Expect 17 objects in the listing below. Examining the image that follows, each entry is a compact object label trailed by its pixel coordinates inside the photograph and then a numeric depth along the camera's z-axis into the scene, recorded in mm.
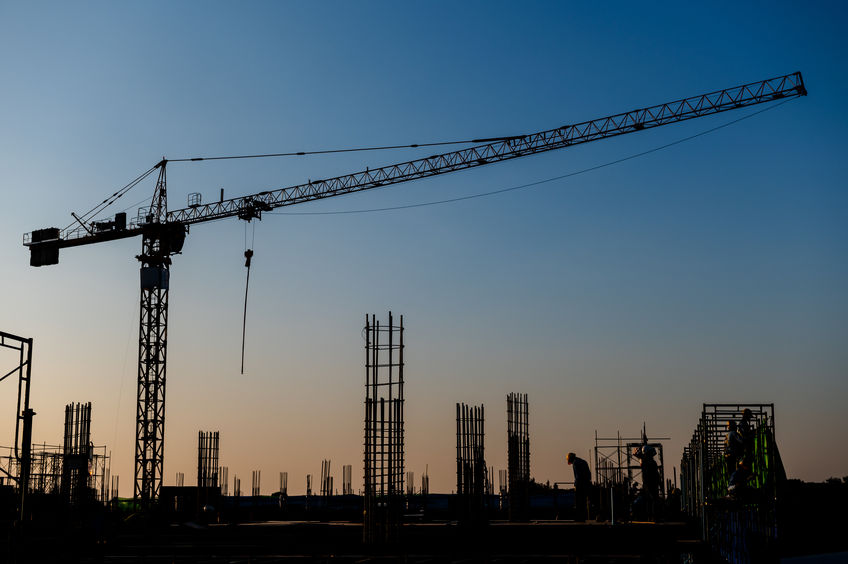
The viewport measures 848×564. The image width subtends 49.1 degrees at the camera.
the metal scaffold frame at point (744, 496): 17109
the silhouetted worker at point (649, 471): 24688
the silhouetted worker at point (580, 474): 24031
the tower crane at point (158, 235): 52906
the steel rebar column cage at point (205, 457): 44781
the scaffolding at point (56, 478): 41469
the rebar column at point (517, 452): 38156
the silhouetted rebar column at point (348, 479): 62875
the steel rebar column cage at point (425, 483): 61906
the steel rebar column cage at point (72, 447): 40809
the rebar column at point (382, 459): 22891
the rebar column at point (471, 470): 28703
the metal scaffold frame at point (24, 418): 19844
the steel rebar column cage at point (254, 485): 64325
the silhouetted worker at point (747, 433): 19605
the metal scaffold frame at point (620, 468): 29698
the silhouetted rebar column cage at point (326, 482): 58966
